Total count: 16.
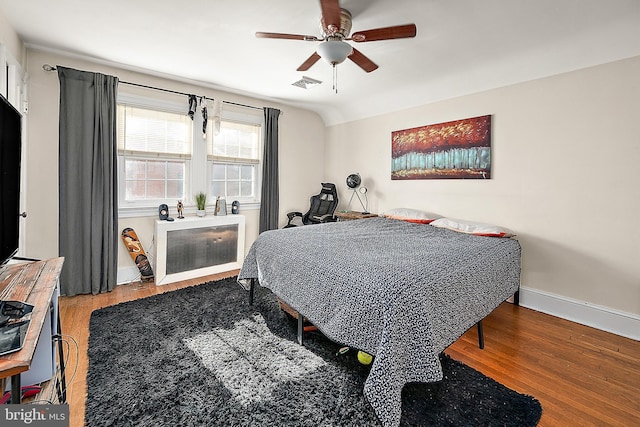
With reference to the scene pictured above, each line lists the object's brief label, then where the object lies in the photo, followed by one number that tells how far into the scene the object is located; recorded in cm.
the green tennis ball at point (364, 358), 190
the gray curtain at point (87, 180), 302
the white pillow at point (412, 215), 365
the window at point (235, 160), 420
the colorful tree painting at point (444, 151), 336
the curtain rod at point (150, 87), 292
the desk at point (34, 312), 83
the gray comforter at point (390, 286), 140
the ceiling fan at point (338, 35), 199
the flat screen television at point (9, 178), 136
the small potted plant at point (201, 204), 395
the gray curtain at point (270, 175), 452
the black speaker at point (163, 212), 363
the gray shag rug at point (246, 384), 153
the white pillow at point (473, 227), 288
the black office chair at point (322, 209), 471
